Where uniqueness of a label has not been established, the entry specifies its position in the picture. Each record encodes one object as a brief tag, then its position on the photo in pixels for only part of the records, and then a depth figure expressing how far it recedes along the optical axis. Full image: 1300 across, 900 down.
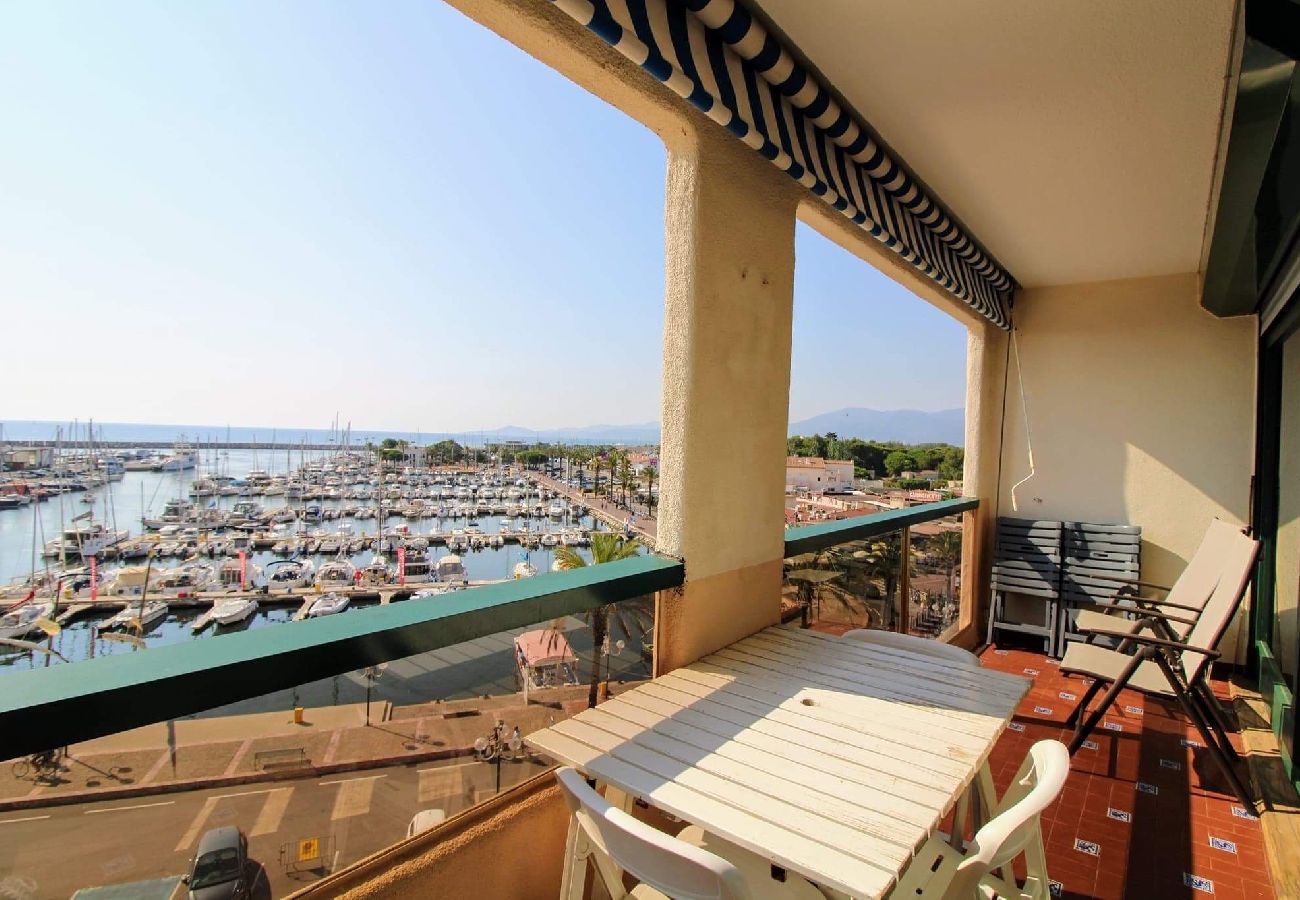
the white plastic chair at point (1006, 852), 1.08
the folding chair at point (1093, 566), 4.65
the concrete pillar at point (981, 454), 5.04
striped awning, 1.60
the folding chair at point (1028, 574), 4.84
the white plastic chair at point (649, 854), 0.94
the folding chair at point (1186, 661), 2.83
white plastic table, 1.11
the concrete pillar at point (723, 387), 2.10
